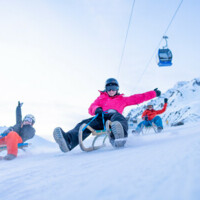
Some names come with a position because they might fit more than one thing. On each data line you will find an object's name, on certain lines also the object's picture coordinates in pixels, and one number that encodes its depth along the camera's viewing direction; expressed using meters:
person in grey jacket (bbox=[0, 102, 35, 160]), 3.04
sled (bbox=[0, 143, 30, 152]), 3.64
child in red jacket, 7.20
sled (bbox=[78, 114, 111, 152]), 2.83
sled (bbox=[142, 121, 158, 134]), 7.14
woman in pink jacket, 2.71
